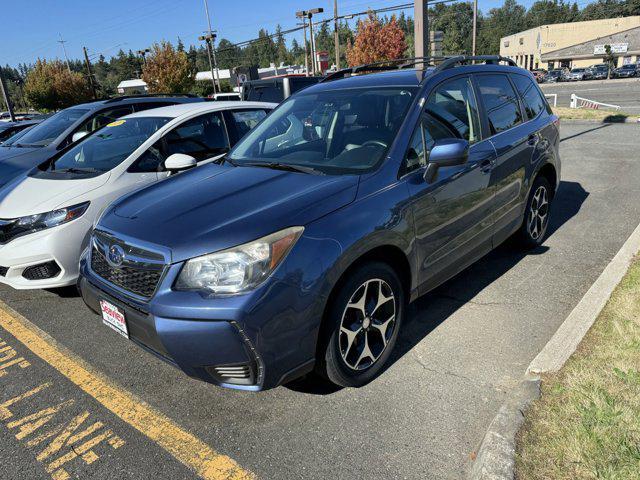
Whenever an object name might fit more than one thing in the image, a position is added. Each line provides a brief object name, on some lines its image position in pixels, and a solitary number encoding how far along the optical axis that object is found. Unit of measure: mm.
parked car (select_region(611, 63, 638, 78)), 50750
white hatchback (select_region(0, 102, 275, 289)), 4125
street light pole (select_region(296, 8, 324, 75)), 34031
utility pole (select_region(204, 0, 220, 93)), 41406
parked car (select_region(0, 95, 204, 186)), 6687
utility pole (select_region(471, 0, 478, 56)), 37094
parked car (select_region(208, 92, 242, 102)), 19241
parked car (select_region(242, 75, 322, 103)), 11966
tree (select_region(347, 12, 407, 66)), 46750
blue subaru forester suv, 2383
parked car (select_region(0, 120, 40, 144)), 13014
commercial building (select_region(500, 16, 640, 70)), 68250
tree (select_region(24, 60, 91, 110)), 47125
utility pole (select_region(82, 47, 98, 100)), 51850
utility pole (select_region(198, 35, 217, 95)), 40291
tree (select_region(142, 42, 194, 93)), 47406
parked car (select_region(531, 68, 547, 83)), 56638
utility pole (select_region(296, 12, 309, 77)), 35125
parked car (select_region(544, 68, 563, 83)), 55719
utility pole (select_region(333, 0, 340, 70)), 34812
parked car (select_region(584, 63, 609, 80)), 53406
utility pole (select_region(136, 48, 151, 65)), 49044
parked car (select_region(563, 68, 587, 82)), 54375
